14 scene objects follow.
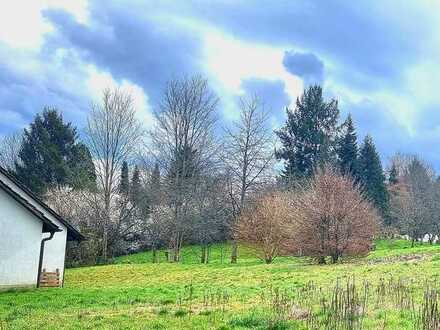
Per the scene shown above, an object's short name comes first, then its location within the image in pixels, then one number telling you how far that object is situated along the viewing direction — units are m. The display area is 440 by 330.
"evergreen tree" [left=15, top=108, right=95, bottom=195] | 49.84
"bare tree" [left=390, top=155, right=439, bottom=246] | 53.78
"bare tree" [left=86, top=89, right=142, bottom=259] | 41.88
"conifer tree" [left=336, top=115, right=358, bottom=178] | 59.09
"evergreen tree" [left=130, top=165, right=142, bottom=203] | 47.06
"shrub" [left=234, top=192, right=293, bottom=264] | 33.50
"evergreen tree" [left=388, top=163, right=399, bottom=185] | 69.69
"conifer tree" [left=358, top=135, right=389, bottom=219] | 58.06
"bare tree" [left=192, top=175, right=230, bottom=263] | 40.19
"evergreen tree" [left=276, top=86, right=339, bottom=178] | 57.18
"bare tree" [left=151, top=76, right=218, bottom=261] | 40.38
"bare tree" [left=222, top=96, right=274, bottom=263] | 38.56
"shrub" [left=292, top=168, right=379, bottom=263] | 27.52
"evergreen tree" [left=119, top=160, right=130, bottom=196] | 48.53
